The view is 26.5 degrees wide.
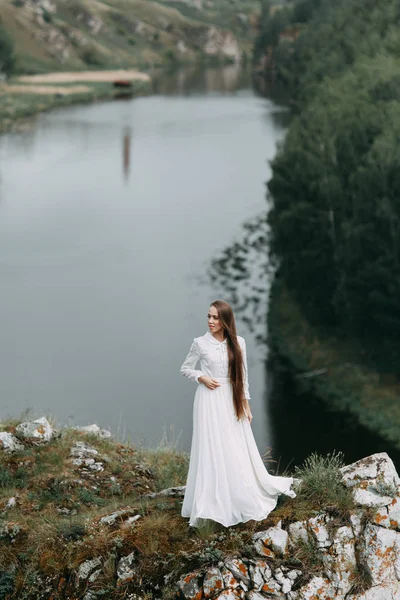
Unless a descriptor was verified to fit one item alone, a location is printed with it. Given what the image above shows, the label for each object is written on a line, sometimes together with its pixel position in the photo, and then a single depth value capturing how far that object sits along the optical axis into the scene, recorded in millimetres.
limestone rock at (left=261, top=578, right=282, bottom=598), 9758
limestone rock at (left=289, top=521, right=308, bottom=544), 10234
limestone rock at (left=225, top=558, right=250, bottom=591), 9740
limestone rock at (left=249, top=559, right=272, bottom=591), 9758
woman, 10320
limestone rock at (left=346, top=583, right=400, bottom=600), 10047
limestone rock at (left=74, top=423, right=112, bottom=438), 15380
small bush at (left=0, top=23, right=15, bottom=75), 117394
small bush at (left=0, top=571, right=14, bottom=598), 10078
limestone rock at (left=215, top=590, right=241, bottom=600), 9531
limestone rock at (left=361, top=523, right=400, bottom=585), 10172
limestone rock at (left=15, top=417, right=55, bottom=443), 13812
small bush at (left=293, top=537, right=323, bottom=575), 10026
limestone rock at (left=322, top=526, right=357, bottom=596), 10047
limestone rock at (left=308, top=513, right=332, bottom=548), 10219
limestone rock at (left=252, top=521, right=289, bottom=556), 10039
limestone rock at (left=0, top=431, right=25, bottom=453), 13406
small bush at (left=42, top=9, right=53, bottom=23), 158862
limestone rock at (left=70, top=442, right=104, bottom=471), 13469
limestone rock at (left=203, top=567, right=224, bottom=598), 9562
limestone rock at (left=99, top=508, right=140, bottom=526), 10805
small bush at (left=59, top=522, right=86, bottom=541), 10586
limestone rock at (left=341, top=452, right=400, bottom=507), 10656
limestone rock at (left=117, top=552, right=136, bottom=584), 9945
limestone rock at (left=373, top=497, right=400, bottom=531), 10453
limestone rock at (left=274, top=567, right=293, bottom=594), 9805
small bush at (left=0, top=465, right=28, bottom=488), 12562
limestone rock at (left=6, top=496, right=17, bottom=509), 11867
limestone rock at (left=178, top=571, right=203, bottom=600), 9570
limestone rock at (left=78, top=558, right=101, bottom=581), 10078
